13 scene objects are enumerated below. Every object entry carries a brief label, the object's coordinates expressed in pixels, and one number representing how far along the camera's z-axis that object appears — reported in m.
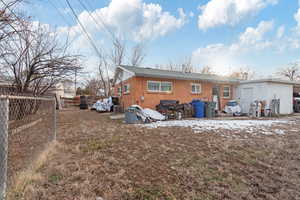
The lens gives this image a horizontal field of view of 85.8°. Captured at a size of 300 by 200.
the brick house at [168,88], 10.10
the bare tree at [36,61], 5.64
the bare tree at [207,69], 29.86
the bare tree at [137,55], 24.44
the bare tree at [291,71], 32.25
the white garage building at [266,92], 11.65
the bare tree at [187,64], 27.81
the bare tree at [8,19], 3.79
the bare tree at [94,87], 27.30
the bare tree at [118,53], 22.47
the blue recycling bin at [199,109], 9.82
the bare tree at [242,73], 32.63
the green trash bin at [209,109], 10.01
